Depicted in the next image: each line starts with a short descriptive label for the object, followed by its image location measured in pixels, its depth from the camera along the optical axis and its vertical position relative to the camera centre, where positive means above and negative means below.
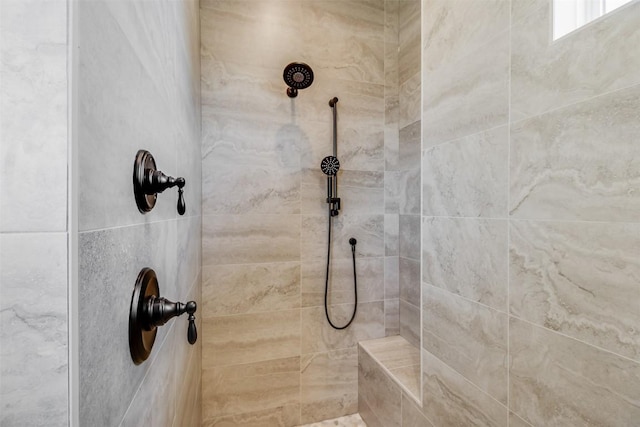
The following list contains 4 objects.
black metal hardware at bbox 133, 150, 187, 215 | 0.54 +0.06
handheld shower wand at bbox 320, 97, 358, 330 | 1.77 +0.11
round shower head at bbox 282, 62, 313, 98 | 1.65 +0.77
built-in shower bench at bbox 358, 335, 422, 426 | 1.47 -0.88
